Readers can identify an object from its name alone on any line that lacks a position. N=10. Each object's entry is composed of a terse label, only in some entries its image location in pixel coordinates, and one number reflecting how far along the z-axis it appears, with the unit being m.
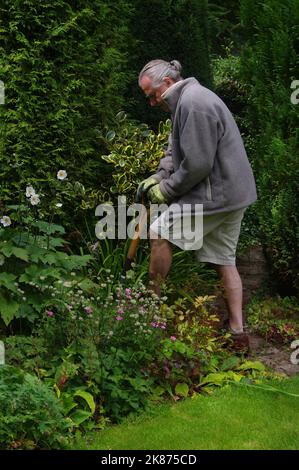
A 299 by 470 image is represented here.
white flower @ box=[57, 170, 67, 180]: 4.93
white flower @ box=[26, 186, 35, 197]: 4.75
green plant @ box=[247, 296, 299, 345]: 5.68
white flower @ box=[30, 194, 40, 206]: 4.72
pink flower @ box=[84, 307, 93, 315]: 4.51
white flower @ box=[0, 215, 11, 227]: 4.70
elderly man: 5.02
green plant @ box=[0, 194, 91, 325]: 4.65
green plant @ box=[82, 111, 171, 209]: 6.00
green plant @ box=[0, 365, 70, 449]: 3.77
